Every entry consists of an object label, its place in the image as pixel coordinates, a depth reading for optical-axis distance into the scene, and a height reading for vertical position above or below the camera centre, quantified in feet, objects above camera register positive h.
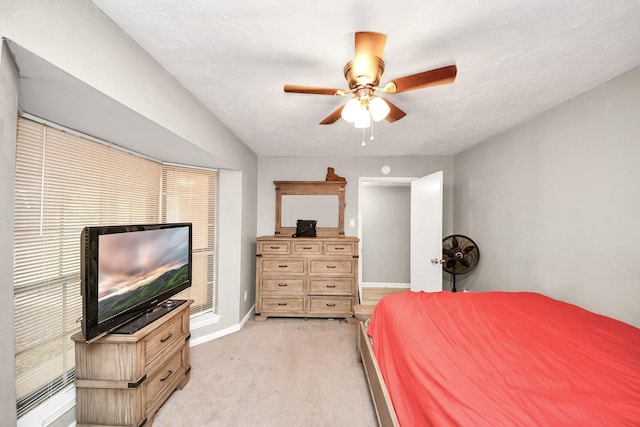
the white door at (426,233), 9.75 -0.77
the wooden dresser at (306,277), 10.37 -2.72
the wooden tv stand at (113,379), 4.65 -3.22
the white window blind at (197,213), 8.20 -0.03
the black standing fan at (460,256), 9.61 -1.63
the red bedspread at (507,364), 2.66 -2.13
